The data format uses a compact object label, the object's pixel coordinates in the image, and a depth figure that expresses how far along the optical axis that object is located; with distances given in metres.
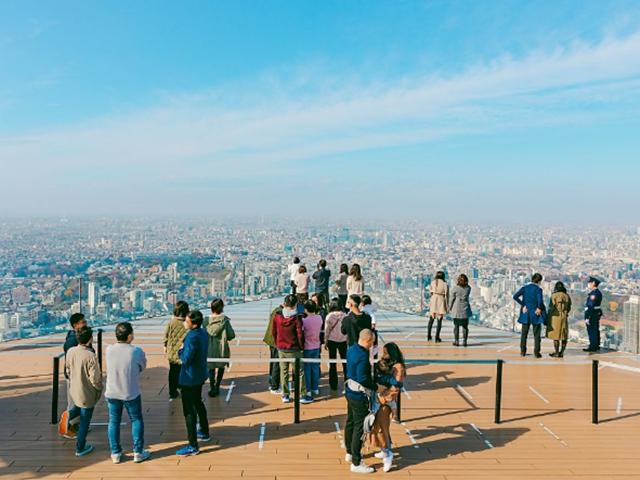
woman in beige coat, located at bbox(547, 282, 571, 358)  11.53
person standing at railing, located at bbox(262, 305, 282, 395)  8.90
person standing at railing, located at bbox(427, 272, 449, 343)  13.08
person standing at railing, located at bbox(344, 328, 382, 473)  6.10
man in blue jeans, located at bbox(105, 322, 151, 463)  6.22
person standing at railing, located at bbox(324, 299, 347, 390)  9.23
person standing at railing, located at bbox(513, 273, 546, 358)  11.49
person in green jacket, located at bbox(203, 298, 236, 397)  8.75
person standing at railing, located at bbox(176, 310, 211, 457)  6.51
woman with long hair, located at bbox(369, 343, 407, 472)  6.27
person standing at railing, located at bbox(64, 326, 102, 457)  6.43
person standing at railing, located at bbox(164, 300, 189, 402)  8.05
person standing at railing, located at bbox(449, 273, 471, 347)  12.38
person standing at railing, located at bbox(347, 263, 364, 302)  12.68
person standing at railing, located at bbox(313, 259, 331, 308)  13.88
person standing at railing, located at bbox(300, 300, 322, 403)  8.52
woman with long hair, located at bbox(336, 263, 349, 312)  13.85
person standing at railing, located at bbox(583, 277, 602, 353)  12.10
